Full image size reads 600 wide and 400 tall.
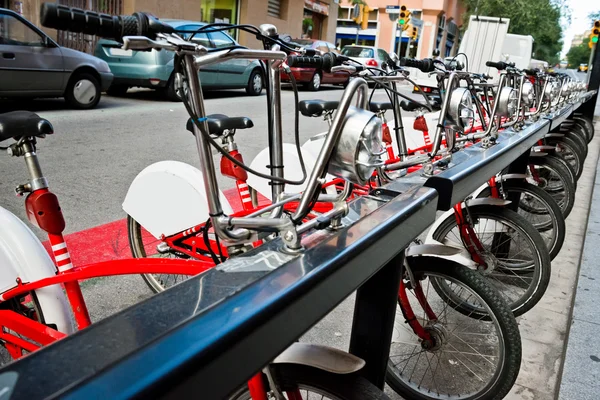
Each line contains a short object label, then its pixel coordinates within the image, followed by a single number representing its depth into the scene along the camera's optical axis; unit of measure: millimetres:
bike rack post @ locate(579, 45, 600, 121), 12969
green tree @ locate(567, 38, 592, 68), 100825
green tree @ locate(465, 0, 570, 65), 40406
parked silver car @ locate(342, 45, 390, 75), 20719
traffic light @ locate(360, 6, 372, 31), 35812
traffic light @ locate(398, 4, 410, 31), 28917
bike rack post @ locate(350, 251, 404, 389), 1820
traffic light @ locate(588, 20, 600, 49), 16969
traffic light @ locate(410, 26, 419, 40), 34719
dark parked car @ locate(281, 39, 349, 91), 17062
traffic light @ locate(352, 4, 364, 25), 35188
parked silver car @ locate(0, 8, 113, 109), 8827
